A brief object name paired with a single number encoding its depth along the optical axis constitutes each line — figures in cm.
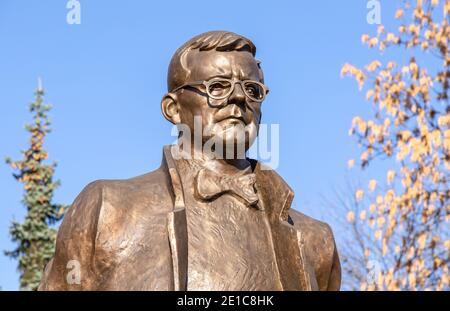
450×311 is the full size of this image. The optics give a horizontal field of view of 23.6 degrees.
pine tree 1867
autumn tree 1143
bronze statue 461
